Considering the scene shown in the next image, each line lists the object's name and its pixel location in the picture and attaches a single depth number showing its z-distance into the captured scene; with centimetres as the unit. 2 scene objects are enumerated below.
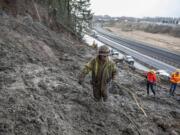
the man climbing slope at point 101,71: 641
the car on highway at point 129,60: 3327
